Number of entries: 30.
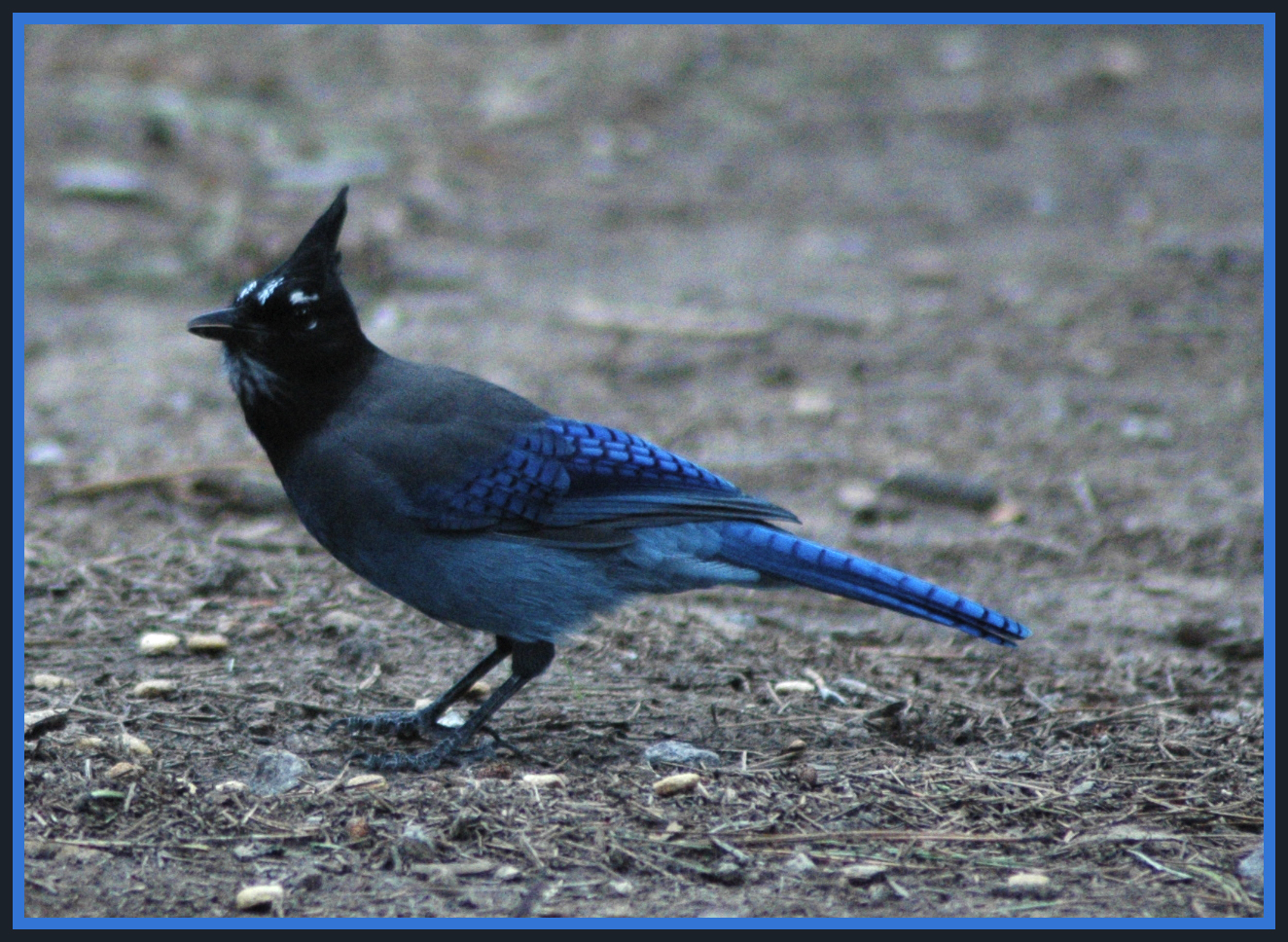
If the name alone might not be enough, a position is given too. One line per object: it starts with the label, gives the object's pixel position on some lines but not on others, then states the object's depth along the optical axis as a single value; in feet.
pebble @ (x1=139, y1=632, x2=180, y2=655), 30.19
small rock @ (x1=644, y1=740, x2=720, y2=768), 26.63
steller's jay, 27.45
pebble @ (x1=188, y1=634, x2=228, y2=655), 30.42
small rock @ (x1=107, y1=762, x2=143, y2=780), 24.58
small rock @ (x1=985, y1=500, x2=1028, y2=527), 41.19
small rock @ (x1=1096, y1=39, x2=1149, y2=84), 83.10
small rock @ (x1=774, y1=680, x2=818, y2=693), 30.41
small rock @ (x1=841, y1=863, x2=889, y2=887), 22.50
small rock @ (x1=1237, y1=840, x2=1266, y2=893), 22.59
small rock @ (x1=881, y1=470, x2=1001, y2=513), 41.81
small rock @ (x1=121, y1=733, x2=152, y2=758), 25.49
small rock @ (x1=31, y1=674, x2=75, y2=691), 28.07
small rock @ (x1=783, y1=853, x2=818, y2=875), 22.75
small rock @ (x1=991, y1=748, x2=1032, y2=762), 27.22
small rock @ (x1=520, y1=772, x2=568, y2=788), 25.39
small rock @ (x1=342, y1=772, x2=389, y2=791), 25.20
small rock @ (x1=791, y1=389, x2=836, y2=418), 47.62
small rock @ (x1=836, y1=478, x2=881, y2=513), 41.29
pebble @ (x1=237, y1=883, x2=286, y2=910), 21.21
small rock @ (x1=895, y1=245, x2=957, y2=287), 58.95
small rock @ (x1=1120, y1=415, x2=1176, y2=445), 46.50
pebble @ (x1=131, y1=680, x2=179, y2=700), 28.09
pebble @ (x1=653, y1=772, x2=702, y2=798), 25.22
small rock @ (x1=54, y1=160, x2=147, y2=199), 60.85
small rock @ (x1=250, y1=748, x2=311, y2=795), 24.84
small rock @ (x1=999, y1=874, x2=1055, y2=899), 22.16
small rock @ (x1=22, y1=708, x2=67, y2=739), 25.82
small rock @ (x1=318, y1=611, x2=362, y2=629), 32.09
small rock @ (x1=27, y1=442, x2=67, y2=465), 41.39
